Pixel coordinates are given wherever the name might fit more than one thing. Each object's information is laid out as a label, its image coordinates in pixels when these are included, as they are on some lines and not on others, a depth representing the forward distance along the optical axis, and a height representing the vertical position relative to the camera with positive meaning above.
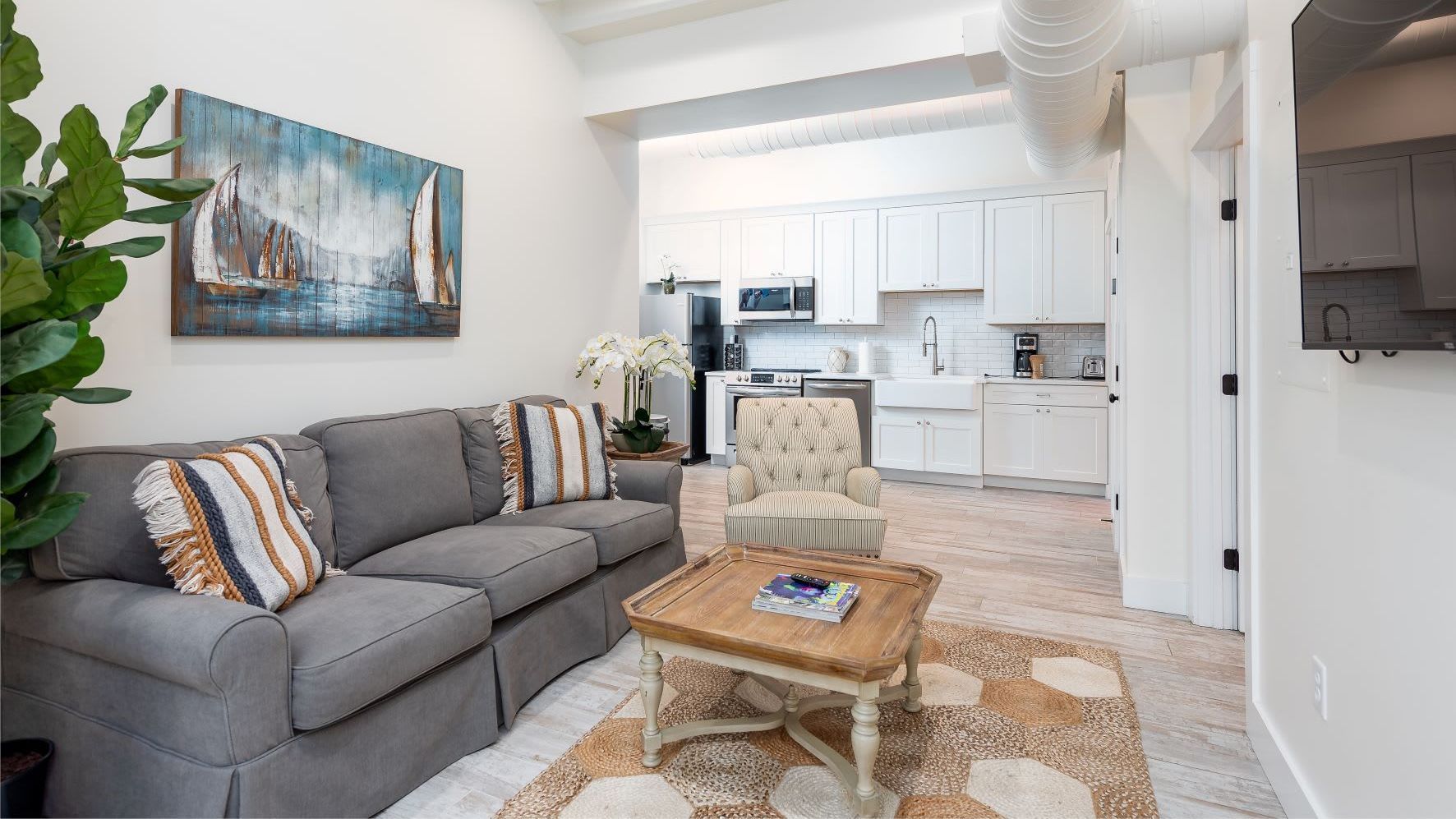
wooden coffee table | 1.74 -0.58
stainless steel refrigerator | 7.01 +0.62
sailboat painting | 2.33 +0.67
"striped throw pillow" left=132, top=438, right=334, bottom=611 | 1.73 -0.28
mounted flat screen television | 1.06 +0.40
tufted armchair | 3.19 -0.35
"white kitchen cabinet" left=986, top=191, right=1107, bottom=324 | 5.77 +1.23
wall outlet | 1.66 -0.64
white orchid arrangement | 3.60 +0.28
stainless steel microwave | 6.81 +1.07
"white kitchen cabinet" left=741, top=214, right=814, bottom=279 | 6.86 +1.59
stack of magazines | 2.02 -0.54
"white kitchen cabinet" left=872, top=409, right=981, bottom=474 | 6.02 -0.25
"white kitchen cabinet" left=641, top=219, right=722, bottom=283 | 7.30 +1.68
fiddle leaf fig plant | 1.38 +0.31
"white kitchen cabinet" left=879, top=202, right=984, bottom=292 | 6.20 +1.43
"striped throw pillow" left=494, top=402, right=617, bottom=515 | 3.01 -0.19
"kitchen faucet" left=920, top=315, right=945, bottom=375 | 6.61 +0.60
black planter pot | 1.54 -0.81
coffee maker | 6.21 +0.51
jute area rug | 1.84 -0.98
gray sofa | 1.54 -0.58
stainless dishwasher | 6.39 +0.18
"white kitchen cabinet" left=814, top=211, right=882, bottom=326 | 6.60 +1.32
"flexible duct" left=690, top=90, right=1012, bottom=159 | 4.95 +2.05
